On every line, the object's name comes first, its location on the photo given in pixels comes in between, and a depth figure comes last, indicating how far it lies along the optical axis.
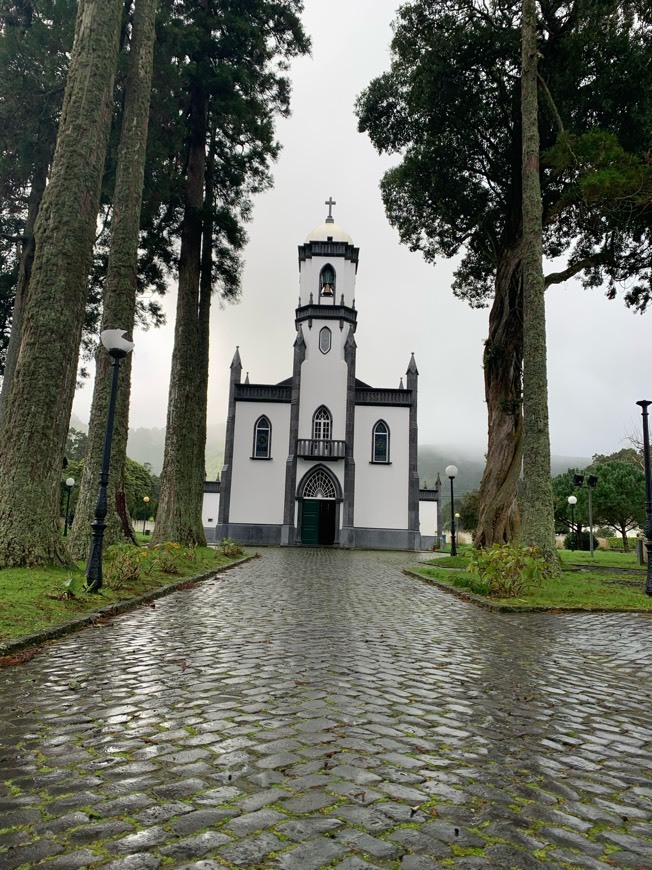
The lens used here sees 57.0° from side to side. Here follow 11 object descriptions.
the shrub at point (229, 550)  19.68
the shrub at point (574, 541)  46.11
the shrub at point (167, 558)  11.95
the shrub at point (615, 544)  57.74
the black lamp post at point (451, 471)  20.12
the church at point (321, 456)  34.84
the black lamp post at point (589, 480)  27.03
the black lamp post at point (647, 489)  11.58
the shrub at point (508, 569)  10.06
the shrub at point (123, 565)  9.21
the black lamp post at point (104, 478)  8.29
